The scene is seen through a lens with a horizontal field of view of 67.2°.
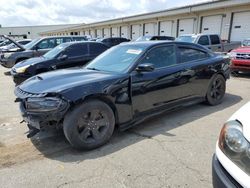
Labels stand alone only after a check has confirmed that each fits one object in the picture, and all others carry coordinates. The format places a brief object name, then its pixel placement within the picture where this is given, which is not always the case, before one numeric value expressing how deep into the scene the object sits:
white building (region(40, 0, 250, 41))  12.42
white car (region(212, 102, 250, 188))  1.35
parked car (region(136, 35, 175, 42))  11.77
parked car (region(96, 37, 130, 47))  13.67
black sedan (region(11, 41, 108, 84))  6.00
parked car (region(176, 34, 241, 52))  9.61
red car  6.95
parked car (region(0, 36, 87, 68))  8.69
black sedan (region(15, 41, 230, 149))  2.67
